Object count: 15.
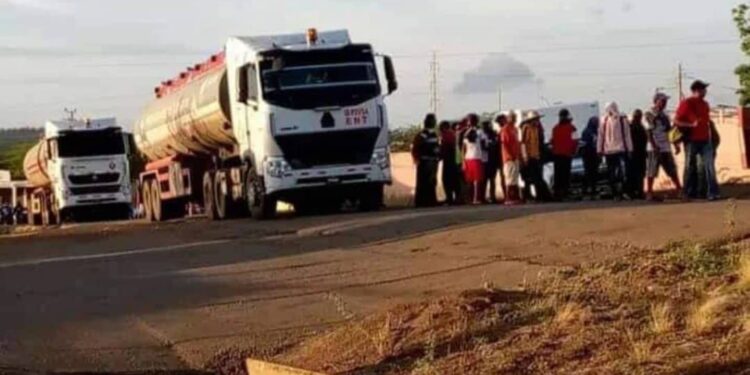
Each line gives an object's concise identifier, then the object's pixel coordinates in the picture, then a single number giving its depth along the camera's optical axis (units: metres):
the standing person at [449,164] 27.91
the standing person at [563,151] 25.25
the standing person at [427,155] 27.72
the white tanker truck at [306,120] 26.28
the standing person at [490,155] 26.76
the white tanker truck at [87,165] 43.22
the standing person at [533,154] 25.48
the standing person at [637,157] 23.67
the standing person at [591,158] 26.61
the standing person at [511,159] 25.52
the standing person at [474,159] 26.27
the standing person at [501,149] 26.12
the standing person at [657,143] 23.78
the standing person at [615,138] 23.47
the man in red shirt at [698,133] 20.75
